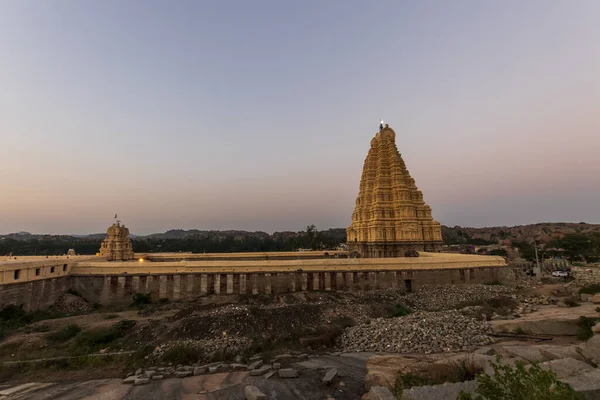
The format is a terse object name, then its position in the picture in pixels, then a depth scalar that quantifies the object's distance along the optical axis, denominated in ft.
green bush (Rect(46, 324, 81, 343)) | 56.75
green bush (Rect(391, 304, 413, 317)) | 69.80
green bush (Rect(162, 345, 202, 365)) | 48.52
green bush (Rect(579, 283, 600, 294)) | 70.28
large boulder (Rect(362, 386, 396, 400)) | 25.84
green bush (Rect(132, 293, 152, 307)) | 82.69
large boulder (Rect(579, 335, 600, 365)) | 28.13
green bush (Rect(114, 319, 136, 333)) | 60.48
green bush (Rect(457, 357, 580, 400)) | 15.07
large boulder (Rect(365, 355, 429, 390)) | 32.63
